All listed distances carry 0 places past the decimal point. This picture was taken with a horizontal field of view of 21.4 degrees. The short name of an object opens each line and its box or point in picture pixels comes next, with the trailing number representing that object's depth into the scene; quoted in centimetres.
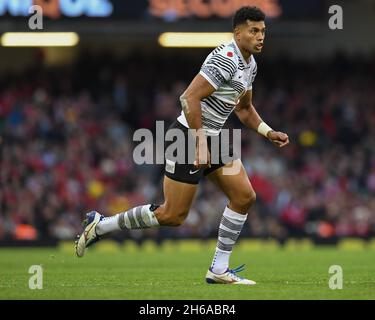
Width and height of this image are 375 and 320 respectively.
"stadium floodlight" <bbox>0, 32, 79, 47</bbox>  2216
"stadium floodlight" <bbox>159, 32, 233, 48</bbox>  2216
